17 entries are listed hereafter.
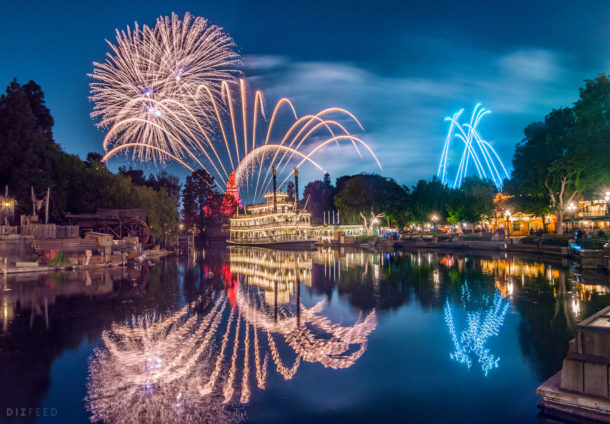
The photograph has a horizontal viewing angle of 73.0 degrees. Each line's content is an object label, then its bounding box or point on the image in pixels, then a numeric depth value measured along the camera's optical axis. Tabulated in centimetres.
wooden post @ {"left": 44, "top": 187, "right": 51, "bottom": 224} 3965
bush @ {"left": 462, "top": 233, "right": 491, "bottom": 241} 5891
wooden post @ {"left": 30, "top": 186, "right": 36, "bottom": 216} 3964
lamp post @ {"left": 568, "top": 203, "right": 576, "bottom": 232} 6022
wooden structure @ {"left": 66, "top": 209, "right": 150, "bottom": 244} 4531
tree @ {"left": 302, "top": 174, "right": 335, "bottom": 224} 11769
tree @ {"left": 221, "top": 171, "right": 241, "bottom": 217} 11906
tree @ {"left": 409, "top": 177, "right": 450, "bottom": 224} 7925
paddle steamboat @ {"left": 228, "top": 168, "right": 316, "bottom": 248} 7194
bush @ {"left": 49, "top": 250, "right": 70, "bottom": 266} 3089
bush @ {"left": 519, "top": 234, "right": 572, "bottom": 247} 3971
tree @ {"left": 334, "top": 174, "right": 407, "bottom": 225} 8712
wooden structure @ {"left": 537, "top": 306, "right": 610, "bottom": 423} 633
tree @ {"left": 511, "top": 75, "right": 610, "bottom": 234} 3566
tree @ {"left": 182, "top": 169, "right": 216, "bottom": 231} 11429
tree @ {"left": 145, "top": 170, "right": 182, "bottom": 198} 10469
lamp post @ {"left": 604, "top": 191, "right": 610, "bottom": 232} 3859
